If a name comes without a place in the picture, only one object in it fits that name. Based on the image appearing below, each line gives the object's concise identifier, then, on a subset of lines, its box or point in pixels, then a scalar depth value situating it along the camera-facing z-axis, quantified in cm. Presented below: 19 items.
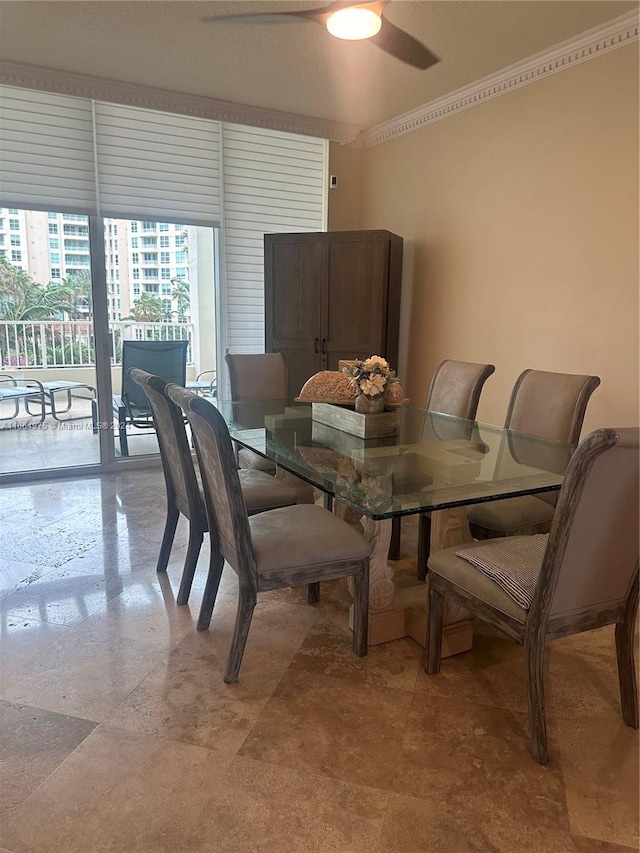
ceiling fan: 236
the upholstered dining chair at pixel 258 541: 193
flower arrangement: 255
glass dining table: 193
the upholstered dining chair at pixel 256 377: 383
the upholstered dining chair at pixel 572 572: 150
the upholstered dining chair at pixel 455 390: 318
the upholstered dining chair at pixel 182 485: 243
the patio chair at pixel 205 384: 506
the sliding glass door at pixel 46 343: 420
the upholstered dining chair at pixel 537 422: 250
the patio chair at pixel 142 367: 455
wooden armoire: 439
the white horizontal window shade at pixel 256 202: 467
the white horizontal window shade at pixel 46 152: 389
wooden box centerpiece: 257
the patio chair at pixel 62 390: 462
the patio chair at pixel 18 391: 446
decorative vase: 259
